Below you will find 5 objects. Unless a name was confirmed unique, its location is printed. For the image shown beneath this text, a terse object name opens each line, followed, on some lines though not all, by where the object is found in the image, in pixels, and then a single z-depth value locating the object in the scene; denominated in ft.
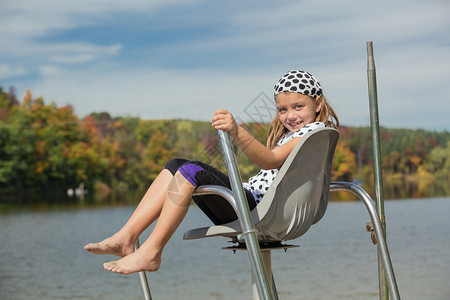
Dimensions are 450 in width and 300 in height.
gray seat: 8.47
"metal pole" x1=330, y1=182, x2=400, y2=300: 9.23
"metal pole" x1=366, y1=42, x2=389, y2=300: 11.66
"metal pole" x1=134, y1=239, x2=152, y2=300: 10.66
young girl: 8.71
